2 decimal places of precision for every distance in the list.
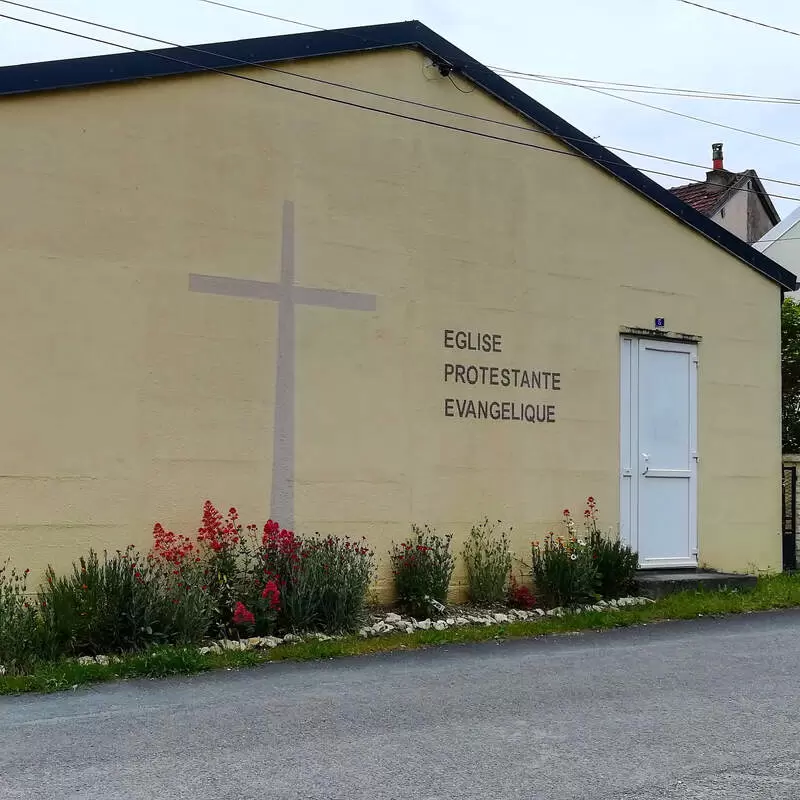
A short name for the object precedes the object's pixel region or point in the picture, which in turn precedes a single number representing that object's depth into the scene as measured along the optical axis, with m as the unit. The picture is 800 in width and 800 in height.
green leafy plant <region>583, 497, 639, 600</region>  11.15
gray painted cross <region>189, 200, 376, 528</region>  9.80
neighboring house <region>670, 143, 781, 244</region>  26.81
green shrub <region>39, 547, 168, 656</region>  8.02
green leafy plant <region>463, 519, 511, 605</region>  10.66
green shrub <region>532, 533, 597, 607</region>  10.70
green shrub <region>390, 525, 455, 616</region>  9.95
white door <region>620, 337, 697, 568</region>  12.29
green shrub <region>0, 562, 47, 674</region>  7.55
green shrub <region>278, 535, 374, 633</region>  8.96
